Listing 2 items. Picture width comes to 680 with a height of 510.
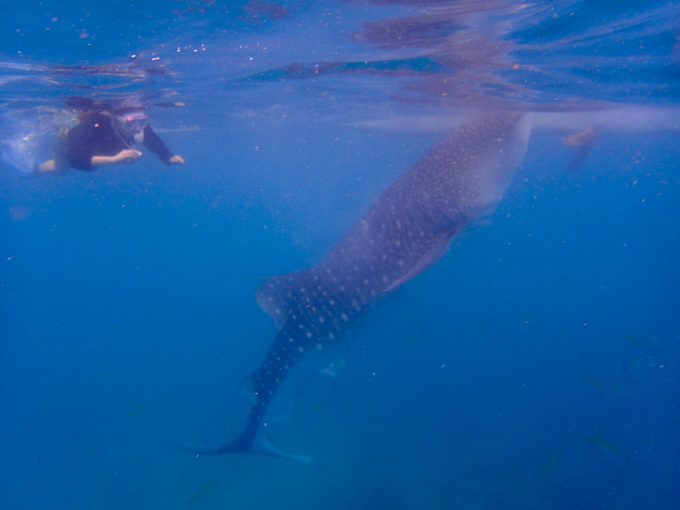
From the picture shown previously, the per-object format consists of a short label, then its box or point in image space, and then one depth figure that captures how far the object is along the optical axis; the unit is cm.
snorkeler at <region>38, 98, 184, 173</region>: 806
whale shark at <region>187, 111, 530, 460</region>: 679
